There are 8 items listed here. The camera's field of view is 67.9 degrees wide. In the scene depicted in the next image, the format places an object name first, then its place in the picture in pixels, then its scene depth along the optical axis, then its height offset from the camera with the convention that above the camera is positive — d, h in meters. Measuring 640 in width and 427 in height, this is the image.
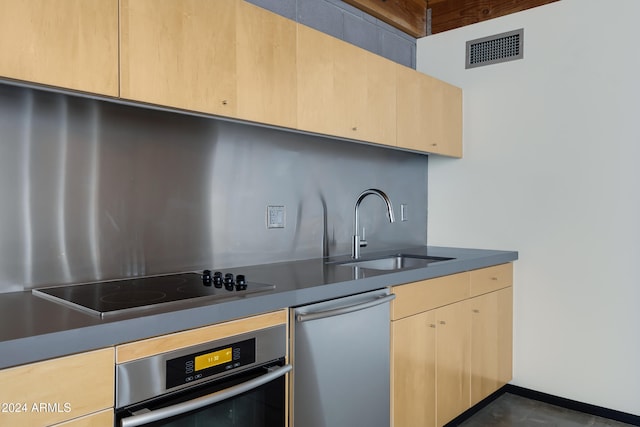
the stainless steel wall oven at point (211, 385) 1.18 -0.50
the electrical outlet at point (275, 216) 2.38 -0.05
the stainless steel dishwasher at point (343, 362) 1.66 -0.59
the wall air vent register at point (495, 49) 3.11 +1.06
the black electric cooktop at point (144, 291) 1.32 -0.28
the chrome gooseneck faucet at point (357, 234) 2.61 -0.15
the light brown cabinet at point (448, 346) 2.14 -0.73
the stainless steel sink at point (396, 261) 2.72 -0.33
